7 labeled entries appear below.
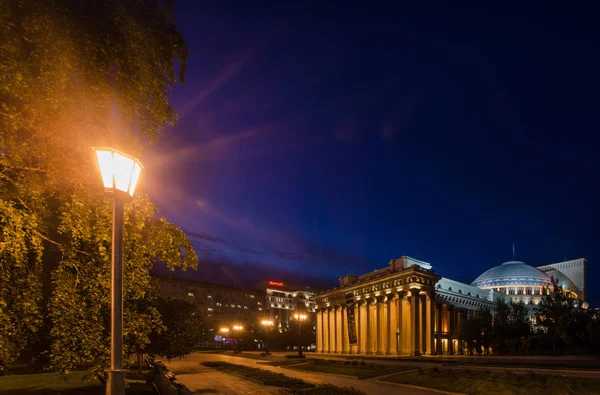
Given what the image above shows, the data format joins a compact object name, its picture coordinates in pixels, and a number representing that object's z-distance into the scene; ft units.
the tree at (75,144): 25.96
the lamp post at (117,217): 18.22
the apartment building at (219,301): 463.42
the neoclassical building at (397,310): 234.17
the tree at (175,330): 90.99
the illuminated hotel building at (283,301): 552.41
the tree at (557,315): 160.45
